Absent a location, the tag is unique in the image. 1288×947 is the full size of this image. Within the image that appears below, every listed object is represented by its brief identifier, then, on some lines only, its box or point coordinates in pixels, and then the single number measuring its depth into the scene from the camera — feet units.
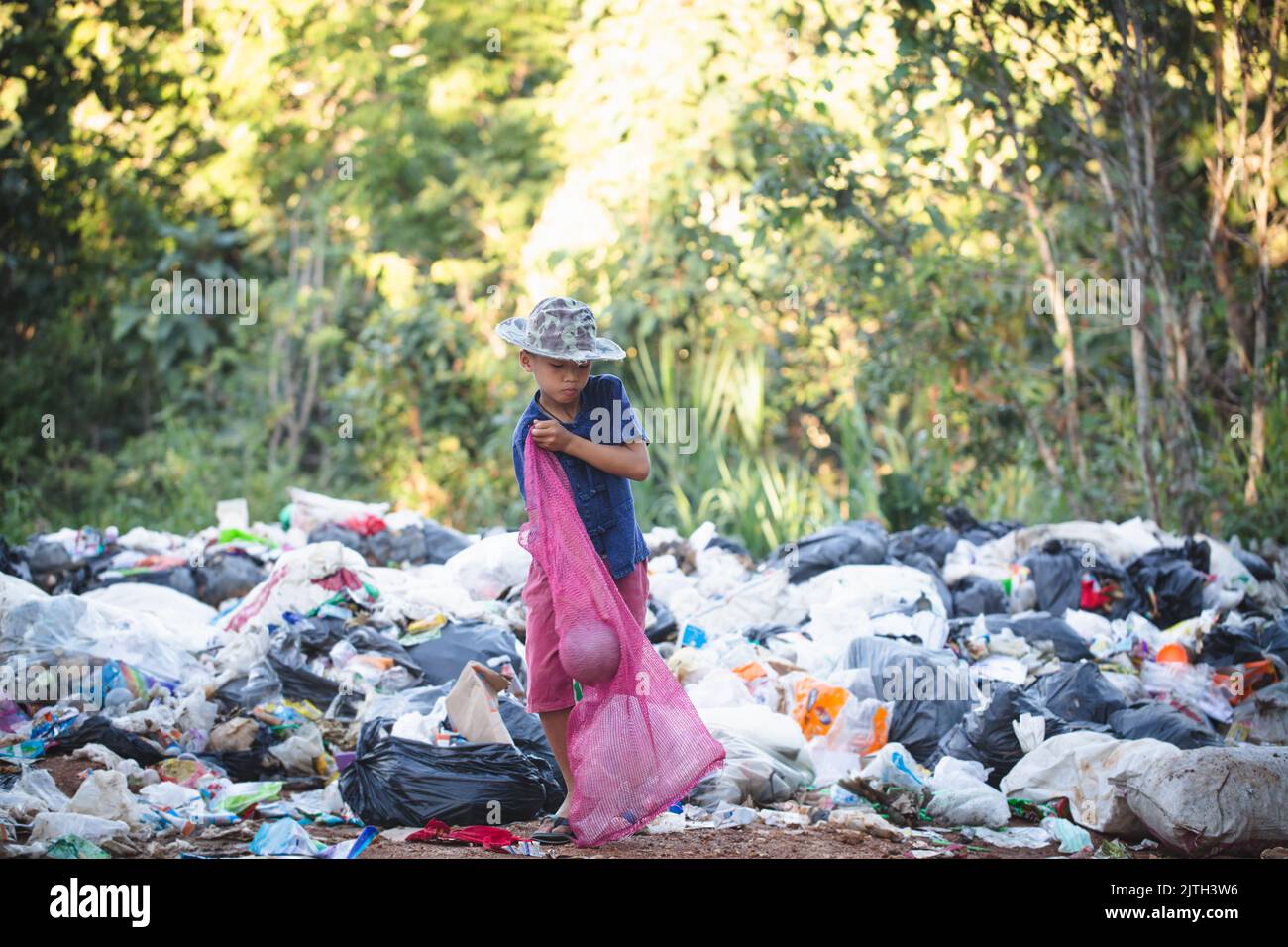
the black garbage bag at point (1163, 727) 14.06
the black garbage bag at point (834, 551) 20.49
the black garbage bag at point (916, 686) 14.92
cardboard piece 12.96
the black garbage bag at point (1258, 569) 20.25
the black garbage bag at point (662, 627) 17.72
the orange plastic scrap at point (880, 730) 14.79
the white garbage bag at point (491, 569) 19.21
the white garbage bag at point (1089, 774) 12.39
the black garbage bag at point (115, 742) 13.79
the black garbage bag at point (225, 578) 20.20
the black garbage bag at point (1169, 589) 18.70
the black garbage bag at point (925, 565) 19.76
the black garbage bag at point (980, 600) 19.10
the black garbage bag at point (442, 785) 12.27
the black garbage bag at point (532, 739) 12.84
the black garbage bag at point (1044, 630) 17.40
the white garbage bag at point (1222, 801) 11.36
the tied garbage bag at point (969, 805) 12.81
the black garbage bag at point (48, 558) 20.52
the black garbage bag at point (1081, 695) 15.03
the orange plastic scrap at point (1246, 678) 16.07
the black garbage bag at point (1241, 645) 16.70
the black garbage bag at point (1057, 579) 19.34
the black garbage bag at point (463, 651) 16.21
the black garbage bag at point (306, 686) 15.42
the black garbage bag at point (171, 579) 20.12
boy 11.02
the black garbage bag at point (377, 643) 16.42
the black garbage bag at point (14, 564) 19.80
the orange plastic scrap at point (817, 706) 15.02
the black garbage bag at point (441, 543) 22.17
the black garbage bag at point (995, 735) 14.19
